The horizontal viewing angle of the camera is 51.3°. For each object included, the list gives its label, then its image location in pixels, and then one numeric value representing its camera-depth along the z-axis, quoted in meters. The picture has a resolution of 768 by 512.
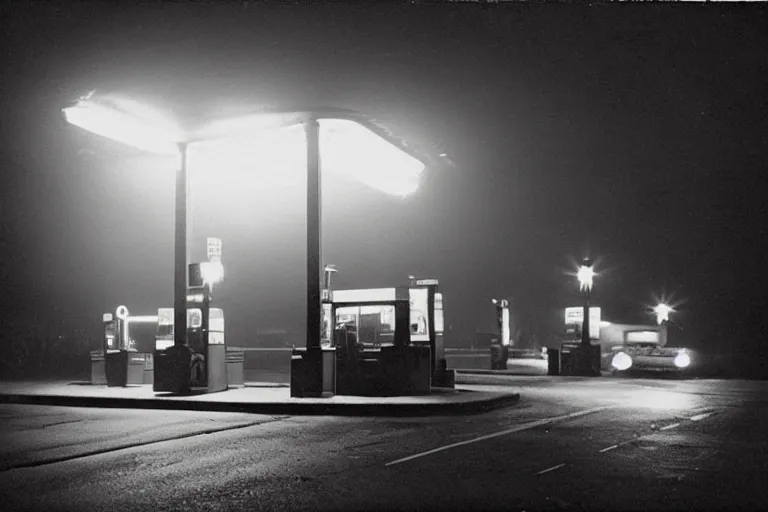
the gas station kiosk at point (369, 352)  19.12
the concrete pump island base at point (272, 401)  16.28
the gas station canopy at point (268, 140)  17.92
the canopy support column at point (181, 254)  19.92
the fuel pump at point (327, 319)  19.47
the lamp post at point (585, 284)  33.66
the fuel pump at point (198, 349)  19.59
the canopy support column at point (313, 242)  18.42
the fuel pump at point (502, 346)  38.38
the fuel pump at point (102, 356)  24.70
